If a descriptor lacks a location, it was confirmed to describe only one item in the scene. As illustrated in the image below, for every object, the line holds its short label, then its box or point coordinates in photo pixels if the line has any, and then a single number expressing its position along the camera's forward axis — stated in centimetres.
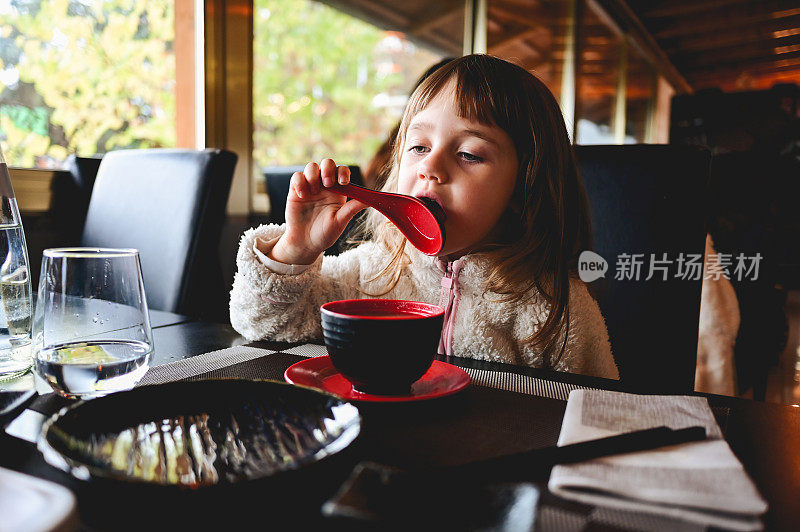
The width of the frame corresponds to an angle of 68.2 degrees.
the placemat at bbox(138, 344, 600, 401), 60
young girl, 96
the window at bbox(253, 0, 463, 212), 275
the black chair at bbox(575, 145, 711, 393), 108
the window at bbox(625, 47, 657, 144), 767
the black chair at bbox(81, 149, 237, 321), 126
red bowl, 51
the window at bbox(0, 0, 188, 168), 192
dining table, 32
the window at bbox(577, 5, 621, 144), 570
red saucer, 54
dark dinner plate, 36
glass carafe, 61
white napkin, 33
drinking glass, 49
